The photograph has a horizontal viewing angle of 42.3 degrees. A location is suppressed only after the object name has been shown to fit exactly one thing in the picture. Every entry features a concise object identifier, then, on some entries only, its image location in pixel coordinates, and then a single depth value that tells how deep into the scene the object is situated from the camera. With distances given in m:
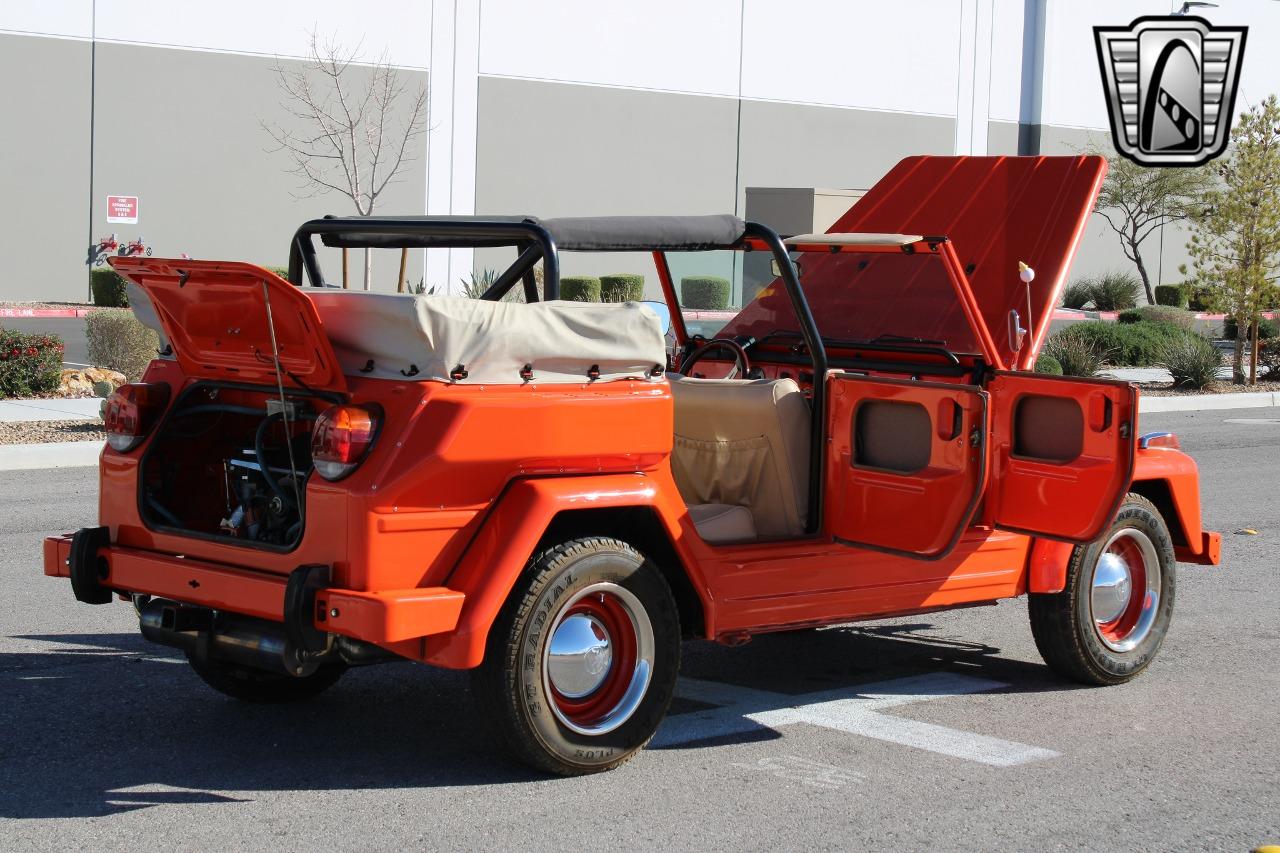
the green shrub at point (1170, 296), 46.59
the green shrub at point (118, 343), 19.25
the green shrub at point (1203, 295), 24.86
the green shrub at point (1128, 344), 26.67
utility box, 25.09
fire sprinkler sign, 33.94
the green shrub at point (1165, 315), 36.94
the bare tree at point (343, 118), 34.62
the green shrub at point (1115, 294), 45.41
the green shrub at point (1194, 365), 23.42
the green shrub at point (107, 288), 33.44
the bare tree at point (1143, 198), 45.72
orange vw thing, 4.89
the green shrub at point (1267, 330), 26.25
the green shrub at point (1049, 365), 21.69
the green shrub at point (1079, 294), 46.44
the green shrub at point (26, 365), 17.42
